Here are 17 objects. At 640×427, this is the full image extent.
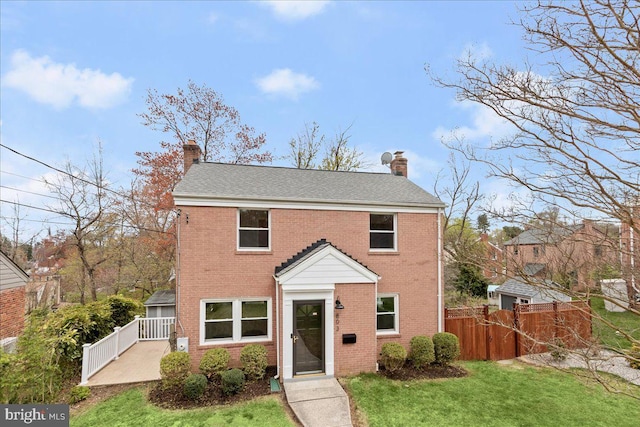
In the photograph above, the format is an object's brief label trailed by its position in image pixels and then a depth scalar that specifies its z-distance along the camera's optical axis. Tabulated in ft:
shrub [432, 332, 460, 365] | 35.99
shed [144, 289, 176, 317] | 52.06
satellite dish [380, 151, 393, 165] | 54.34
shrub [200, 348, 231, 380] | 30.37
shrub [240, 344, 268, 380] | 31.14
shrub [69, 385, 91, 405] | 28.34
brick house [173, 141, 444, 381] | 32.86
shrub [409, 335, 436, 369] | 35.12
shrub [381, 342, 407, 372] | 32.99
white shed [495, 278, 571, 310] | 62.67
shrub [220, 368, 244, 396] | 28.78
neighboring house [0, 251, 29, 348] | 44.60
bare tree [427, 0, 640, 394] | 13.10
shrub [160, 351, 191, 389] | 28.66
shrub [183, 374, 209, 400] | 27.92
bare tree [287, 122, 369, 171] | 86.53
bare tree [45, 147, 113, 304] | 65.72
